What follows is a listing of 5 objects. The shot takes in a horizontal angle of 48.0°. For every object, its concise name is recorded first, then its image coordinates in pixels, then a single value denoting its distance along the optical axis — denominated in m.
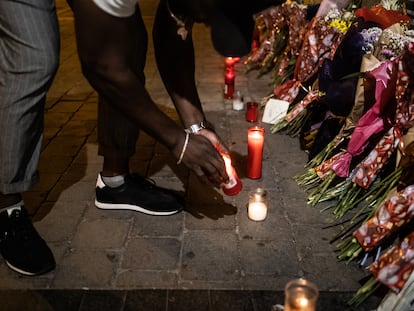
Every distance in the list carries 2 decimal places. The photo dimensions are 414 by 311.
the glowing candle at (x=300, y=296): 1.67
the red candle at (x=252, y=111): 3.80
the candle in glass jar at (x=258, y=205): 2.53
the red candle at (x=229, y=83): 4.30
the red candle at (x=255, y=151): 2.88
